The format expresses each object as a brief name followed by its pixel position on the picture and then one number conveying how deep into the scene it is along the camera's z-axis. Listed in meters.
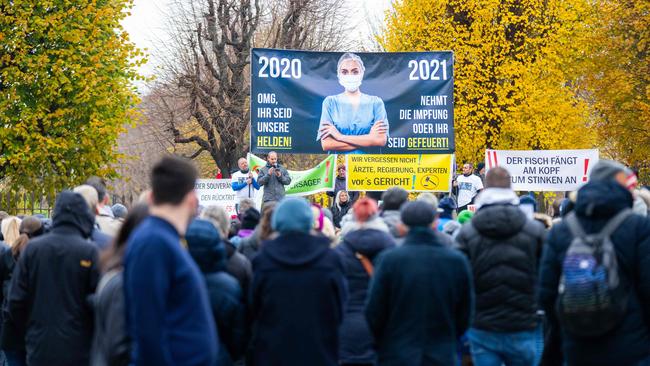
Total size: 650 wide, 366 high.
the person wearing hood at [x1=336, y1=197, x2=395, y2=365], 16.00
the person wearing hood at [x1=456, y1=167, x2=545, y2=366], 16.12
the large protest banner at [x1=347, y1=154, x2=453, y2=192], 38.37
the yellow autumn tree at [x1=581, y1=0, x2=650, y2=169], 67.75
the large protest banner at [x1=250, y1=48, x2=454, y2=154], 38.09
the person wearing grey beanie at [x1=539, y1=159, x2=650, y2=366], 13.29
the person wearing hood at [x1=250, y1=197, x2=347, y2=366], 13.98
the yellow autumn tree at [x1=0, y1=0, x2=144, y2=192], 54.62
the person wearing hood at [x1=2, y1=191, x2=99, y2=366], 16.58
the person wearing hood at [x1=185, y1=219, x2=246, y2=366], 14.65
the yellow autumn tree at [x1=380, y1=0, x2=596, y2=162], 71.94
